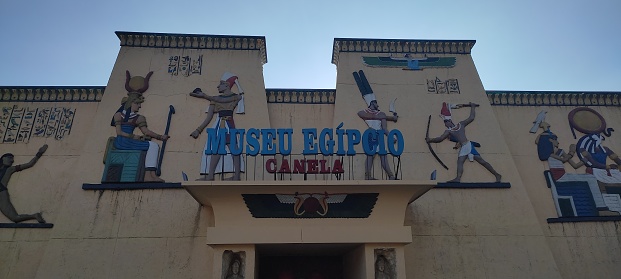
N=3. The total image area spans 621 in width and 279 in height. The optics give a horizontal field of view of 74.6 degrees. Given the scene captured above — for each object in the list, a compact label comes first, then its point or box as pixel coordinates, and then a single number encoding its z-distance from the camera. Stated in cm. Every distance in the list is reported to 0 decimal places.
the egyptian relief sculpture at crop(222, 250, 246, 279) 1078
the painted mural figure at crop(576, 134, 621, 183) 1480
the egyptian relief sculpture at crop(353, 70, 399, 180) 1372
